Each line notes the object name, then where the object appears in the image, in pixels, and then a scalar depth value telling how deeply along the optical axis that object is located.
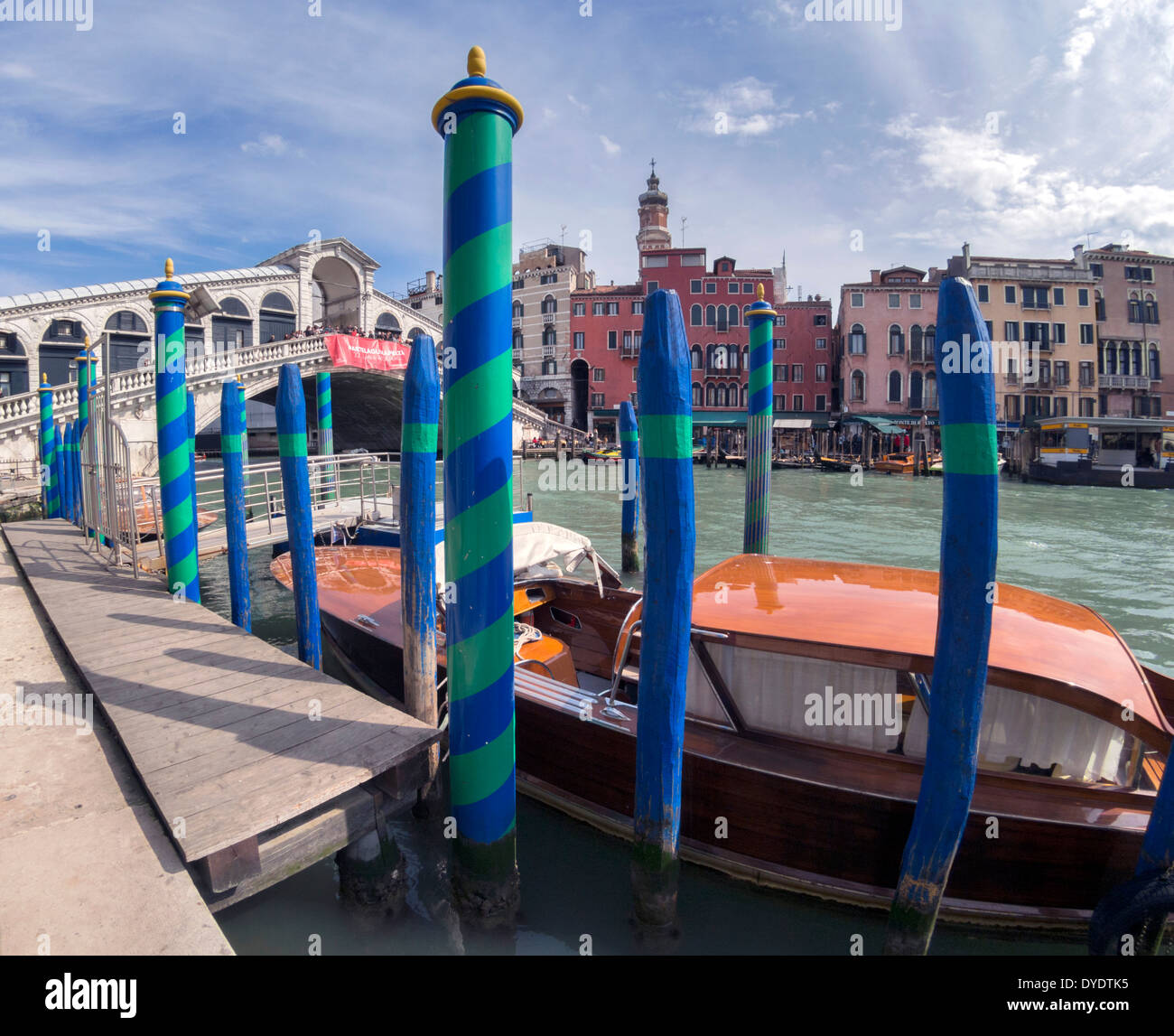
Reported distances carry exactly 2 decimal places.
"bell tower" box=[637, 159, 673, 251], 50.75
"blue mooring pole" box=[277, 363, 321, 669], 4.71
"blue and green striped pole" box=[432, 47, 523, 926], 2.64
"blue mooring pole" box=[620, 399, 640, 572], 10.20
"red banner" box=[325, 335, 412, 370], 26.30
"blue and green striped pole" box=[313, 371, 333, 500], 13.55
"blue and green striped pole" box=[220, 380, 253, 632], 6.11
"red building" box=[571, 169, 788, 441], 39.09
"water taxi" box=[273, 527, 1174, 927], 2.85
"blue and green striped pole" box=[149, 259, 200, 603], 5.17
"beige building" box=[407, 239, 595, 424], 42.69
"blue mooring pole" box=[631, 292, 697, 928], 2.69
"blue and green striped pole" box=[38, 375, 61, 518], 12.55
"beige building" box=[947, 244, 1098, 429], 36.12
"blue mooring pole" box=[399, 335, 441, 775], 3.50
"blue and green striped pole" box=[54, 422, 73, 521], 10.97
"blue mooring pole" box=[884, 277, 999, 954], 2.34
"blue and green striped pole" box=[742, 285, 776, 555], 5.87
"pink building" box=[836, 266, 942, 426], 36.72
